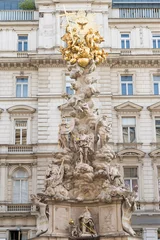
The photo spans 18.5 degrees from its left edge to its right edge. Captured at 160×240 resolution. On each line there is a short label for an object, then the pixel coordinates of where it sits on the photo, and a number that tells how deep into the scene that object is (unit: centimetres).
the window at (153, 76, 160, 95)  3272
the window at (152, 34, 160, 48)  3375
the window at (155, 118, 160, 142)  3162
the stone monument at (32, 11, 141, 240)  1641
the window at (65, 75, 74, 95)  3216
